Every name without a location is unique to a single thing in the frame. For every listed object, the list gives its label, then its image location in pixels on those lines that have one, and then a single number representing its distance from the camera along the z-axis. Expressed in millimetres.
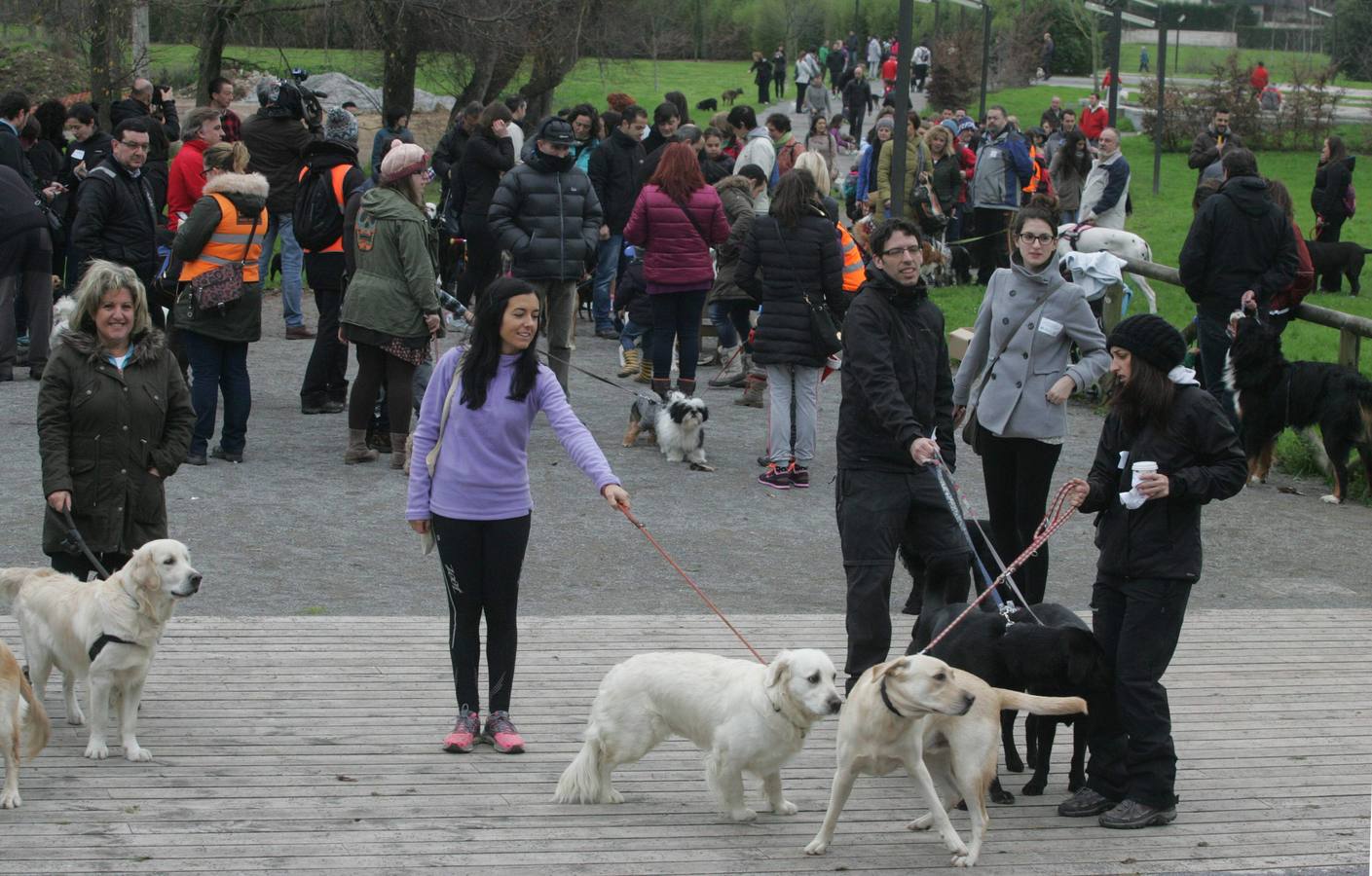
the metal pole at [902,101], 12862
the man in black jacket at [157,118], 13555
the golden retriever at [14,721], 5156
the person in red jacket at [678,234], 11336
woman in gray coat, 6957
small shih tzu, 10789
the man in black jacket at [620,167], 14195
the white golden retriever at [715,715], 4926
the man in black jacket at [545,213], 10938
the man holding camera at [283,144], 13453
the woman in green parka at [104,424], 6215
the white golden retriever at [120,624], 5633
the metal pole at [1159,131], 26155
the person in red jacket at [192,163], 12141
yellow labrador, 4781
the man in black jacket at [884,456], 6008
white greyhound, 15875
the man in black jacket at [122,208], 10734
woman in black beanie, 5207
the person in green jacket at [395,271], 9758
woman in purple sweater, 5695
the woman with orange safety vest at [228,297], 10016
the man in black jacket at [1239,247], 10656
